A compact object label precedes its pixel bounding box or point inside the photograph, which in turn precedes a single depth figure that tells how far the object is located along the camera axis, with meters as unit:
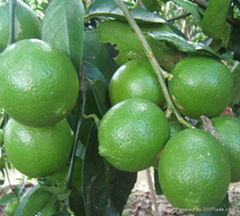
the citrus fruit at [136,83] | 0.29
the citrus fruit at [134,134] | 0.25
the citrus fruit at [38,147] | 0.29
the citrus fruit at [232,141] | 0.27
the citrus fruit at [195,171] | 0.23
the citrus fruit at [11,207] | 0.47
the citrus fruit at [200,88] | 0.28
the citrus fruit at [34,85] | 0.25
